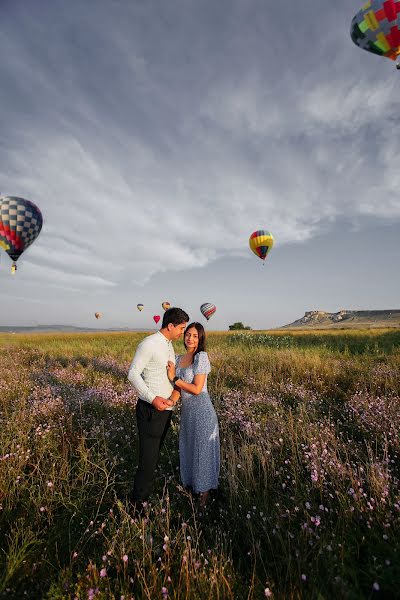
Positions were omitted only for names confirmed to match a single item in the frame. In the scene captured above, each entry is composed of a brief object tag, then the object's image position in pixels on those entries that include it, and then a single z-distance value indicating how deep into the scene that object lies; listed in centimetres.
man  362
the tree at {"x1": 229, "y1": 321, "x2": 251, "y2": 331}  8181
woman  383
